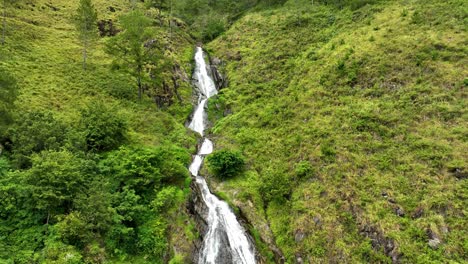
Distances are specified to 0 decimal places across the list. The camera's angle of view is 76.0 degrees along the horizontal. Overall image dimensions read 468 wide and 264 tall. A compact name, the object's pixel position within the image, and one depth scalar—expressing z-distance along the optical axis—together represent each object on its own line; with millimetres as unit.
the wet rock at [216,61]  52875
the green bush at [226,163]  28891
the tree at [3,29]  39822
